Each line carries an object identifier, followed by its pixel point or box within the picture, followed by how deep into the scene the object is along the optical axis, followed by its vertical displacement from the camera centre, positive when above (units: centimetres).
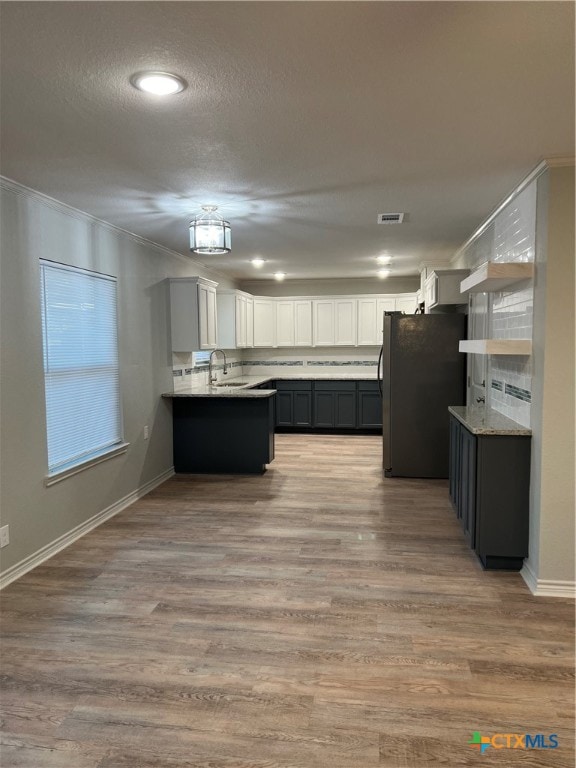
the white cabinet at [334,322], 848 +31
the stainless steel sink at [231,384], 721 -58
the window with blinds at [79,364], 373 -16
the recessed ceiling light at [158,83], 201 +101
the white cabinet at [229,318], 746 +34
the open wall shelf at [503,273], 317 +41
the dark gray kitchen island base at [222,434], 575 -100
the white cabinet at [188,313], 567 +32
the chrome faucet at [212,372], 699 -41
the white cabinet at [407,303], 824 +59
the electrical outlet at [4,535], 318 -115
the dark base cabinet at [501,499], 331 -99
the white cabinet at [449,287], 541 +55
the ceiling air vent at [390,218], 421 +100
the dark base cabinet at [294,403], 830 -96
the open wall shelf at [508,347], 323 -4
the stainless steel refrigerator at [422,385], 554 -46
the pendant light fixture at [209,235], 363 +73
